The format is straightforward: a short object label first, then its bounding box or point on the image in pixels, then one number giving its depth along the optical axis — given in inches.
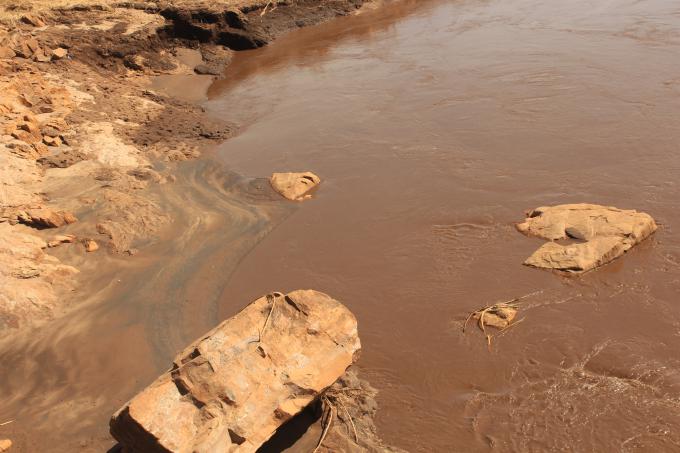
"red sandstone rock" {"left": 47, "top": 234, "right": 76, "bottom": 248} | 286.4
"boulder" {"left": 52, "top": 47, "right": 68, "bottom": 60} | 506.0
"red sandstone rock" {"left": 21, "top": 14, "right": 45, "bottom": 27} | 558.3
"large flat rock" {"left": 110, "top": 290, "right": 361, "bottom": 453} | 155.5
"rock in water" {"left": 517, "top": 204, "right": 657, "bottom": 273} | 255.0
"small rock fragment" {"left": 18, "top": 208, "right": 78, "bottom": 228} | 294.8
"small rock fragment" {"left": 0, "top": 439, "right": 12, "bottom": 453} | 190.7
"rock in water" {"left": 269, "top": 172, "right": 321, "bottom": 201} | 342.3
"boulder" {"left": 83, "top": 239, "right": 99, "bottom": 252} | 287.6
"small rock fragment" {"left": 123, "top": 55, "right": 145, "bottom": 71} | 551.8
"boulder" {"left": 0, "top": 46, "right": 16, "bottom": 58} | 466.4
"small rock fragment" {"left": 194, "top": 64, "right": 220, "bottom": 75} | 573.9
